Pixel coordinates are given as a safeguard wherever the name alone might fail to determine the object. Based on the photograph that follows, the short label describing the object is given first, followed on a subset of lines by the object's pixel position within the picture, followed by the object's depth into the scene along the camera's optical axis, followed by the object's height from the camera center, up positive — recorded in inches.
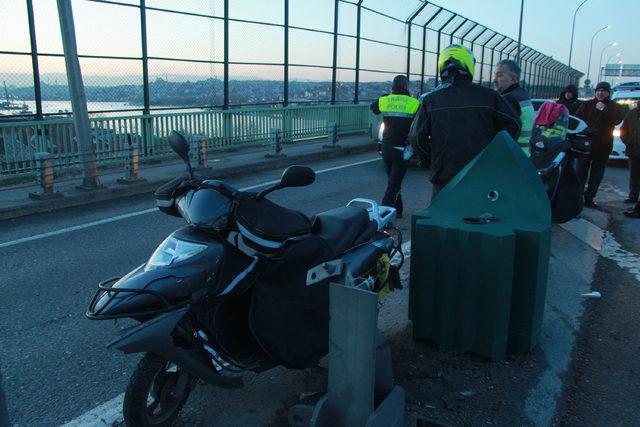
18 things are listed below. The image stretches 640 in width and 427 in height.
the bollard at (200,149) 425.9 -41.1
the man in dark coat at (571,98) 407.8 +3.2
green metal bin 133.9 -37.8
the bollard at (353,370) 89.8 -45.1
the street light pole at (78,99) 322.7 -4.7
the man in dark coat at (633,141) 317.5 -20.7
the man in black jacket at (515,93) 195.3 +2.8
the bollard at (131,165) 366.9 -46.7
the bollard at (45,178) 316.5 -48.5
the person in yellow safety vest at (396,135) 280.2 -17.9
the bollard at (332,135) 572.1 -38.1
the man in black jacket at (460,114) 166.2 -4.2
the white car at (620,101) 497.4 +1.7
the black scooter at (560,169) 214.1 -26.6
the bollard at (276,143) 500.4 -41.5
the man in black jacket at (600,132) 331.9 -16.8
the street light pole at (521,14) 1216.8 +185.2
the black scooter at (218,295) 95.3 -35.6
